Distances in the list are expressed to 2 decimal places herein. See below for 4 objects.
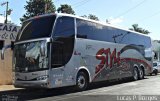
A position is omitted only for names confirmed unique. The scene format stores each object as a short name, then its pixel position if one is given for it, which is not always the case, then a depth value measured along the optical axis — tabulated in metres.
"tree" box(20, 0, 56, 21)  39.05
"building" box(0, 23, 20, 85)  14.15
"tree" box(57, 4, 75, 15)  41.06
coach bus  10.07
